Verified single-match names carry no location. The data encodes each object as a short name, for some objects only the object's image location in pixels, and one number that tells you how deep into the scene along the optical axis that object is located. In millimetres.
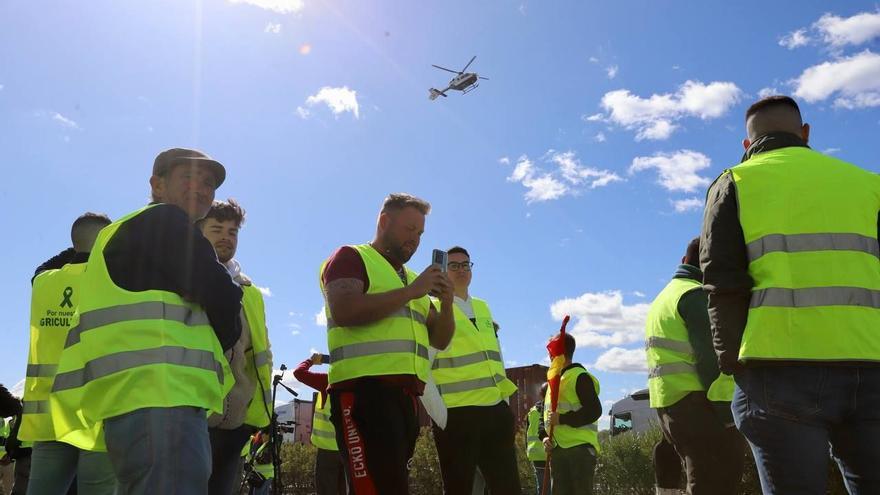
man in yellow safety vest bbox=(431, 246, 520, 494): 4809
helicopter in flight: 56031
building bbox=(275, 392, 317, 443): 31502
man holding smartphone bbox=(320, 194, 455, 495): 3316
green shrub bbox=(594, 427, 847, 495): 12055
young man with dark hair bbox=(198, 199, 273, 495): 4066
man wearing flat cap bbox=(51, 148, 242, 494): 2484
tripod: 4334
